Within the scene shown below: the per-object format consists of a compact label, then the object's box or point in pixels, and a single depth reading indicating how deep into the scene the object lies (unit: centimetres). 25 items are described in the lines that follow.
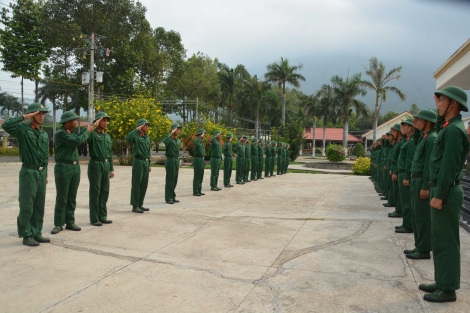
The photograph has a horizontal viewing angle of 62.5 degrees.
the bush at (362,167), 2253
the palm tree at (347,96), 4662
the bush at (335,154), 3250
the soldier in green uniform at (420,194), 470
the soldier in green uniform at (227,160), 1310
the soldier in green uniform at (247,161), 1476
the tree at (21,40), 2936
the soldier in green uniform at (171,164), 900
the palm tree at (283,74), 4575
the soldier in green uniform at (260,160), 1645
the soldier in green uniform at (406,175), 618
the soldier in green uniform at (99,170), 638
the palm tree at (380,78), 4100
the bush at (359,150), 4025
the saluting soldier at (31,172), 503
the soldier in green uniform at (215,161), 1198
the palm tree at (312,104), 4959
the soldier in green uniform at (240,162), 1430
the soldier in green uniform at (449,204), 350
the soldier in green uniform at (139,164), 755
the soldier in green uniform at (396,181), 771
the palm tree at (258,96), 4731
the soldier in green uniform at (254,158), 1594
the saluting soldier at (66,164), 573
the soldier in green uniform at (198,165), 1058
